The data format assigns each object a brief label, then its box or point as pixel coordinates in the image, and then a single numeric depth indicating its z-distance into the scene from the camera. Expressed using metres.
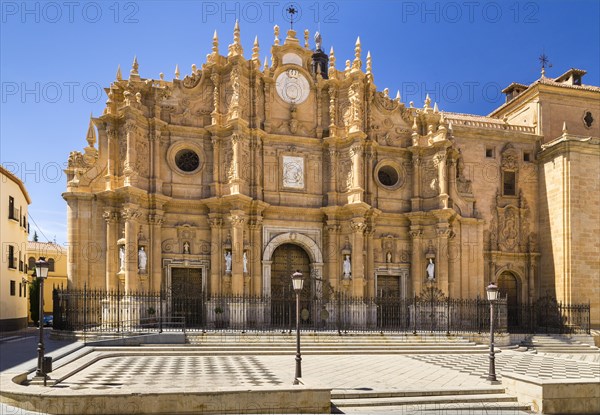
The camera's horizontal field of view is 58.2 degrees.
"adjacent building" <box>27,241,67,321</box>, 42.84
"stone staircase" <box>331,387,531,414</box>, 10.88
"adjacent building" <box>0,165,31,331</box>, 27.87
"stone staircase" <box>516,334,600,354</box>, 22.50
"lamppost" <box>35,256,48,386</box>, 11.25
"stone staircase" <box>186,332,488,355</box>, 18.20
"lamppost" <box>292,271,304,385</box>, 12.17
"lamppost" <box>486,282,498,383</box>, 13.05
